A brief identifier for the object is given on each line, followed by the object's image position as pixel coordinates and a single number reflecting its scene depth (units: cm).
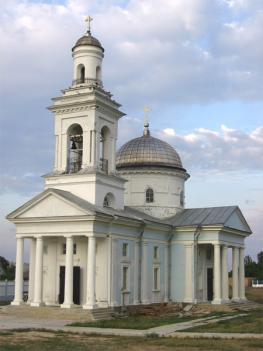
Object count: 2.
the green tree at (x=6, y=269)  6678
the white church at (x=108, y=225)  3027
